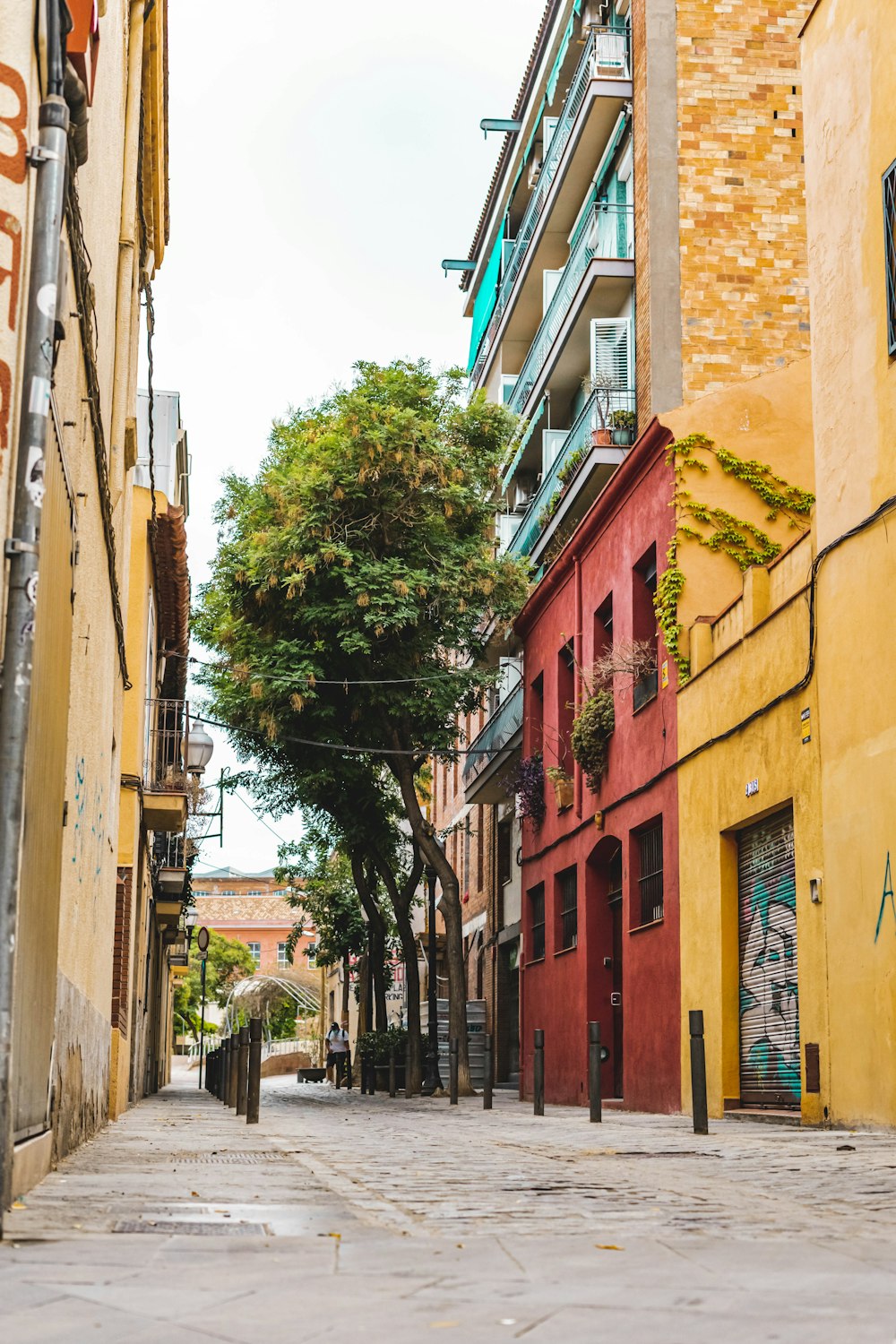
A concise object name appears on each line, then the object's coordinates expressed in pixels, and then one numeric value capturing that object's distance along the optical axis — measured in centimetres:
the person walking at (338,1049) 3938
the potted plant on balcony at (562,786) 2323
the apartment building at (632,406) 1853
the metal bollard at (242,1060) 1774
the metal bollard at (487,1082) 1892
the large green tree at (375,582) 2461
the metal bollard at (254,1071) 1455
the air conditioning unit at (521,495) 3320
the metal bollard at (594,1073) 1508
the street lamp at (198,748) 2200
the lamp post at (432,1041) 2745
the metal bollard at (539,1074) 1716
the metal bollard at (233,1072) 1917
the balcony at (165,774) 2198
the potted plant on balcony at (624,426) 2300
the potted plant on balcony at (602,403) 2311
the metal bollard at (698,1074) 1194
